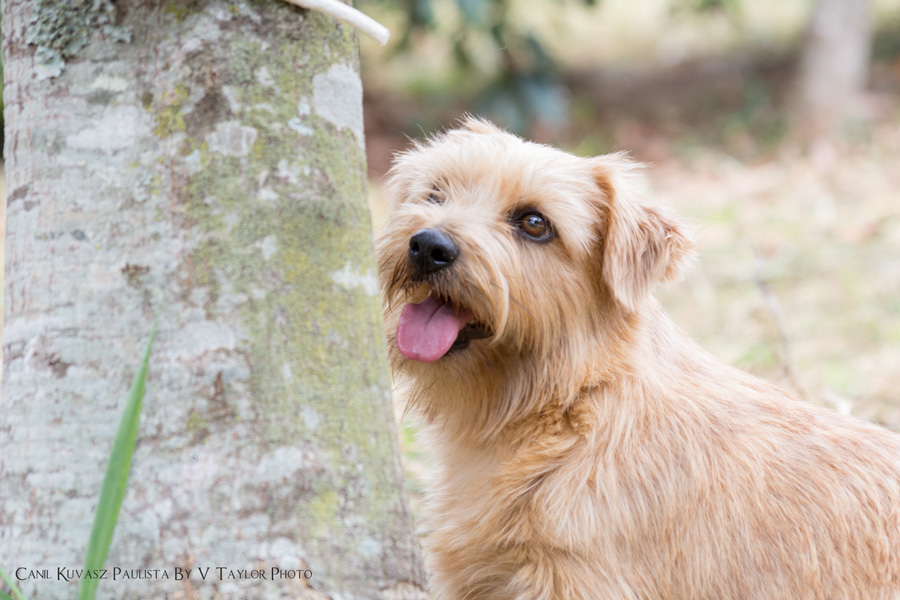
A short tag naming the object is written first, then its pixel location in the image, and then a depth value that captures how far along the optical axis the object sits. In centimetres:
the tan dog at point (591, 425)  213
